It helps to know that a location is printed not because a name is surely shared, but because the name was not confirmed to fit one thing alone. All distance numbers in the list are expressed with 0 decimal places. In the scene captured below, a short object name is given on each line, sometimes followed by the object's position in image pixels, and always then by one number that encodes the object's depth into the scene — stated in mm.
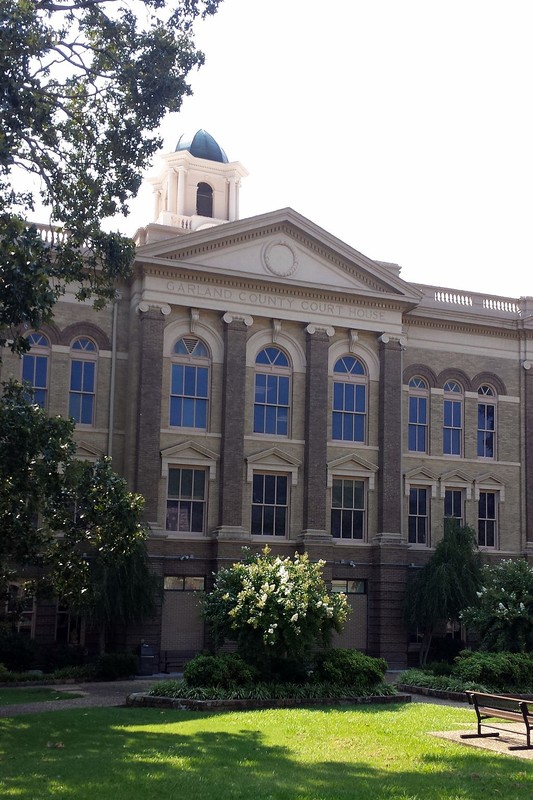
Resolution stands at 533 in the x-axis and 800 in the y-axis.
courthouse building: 35750
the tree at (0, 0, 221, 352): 18938
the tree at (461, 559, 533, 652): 28594
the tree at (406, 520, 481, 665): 35969
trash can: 32594
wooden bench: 16594
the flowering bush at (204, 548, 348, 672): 24484
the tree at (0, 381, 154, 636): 19281
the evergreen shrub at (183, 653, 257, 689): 23766
